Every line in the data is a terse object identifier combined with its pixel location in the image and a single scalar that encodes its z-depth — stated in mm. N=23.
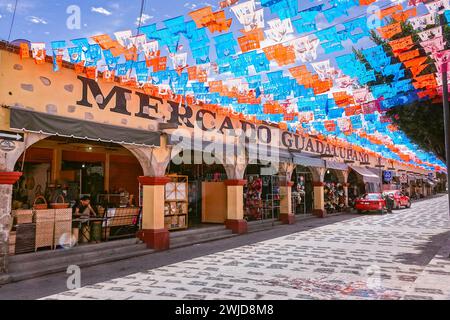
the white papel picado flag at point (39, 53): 7542
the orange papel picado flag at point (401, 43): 7699
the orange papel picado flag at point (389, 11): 6243
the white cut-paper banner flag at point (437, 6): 6371
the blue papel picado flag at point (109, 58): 7856
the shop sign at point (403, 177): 39450
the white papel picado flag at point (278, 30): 6867
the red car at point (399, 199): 27047
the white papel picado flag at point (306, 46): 7621
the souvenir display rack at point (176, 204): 12625
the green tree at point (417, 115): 10148
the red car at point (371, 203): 23312
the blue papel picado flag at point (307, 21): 6111
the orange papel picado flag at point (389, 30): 7028
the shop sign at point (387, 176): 34844
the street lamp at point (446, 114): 8594
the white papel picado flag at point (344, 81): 9838
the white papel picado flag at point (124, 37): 7473
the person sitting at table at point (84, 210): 10102
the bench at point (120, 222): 10523
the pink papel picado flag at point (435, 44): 7532
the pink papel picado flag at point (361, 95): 10705
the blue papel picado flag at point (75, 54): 7504
